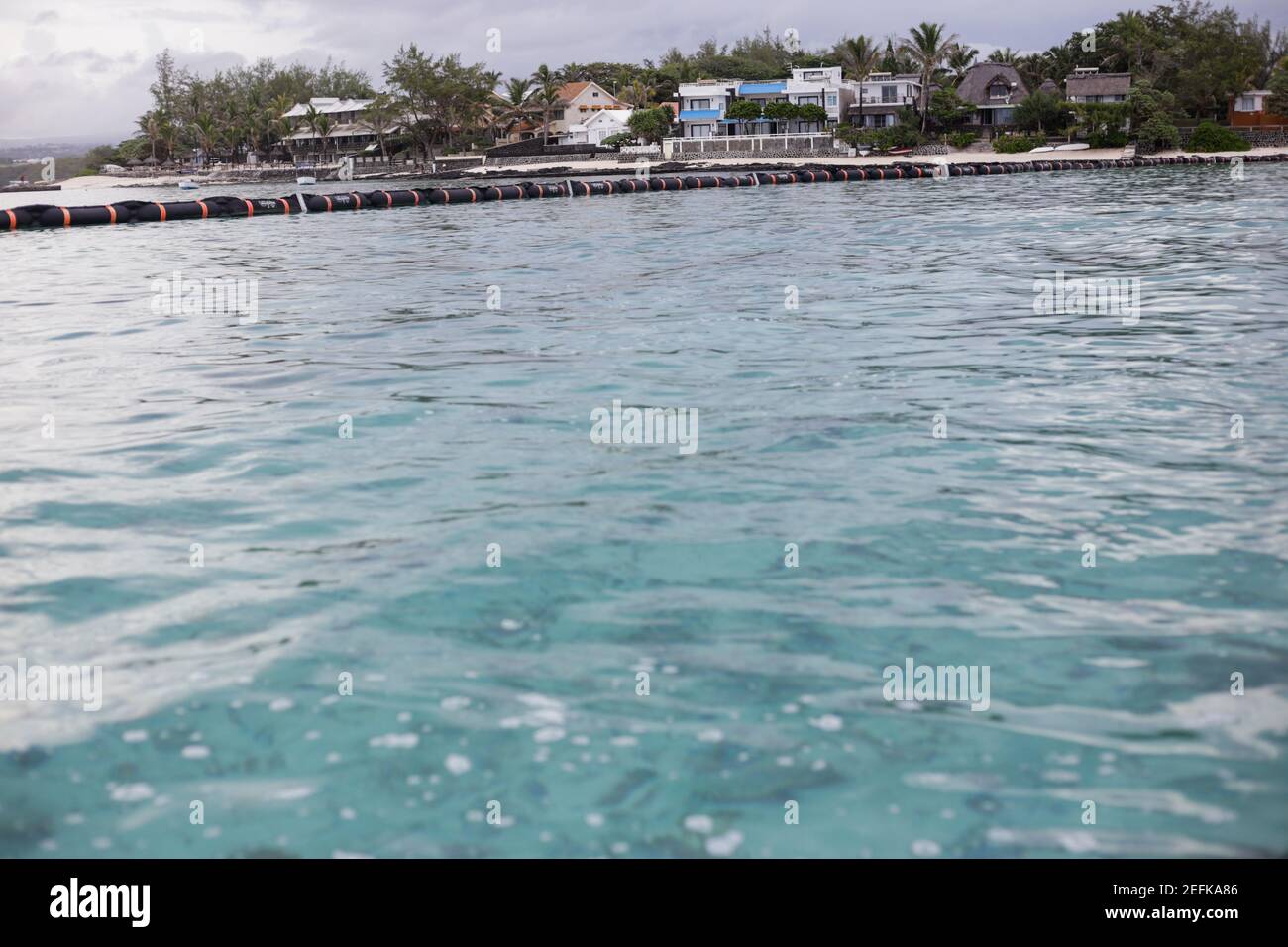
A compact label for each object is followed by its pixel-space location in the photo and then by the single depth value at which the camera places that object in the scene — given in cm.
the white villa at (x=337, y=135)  11856
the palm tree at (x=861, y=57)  10175
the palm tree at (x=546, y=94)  10719
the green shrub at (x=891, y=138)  8890
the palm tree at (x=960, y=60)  10250
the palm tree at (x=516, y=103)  10912
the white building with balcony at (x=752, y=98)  9631
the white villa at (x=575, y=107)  10994
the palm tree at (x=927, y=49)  9181
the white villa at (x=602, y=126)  10450
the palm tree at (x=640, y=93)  10994
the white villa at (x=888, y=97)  9600
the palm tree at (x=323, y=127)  11694
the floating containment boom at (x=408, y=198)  3075
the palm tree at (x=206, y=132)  13412
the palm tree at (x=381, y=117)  10738
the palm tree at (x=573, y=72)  12949
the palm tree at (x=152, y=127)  13950
